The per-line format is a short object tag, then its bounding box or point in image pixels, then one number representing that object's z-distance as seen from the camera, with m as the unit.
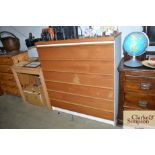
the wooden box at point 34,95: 2.41
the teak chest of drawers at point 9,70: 2.58
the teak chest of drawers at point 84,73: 1.55
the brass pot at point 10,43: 2.64
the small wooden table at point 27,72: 2.17
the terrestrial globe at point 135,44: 1.46
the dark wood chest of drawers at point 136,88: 1.48
